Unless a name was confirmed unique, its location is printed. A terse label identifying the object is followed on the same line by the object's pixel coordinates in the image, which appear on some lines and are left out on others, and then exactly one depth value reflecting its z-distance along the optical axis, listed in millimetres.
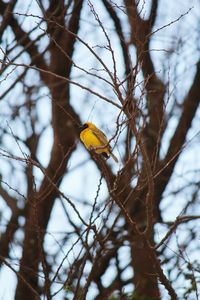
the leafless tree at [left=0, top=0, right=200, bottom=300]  13062
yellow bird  12602
